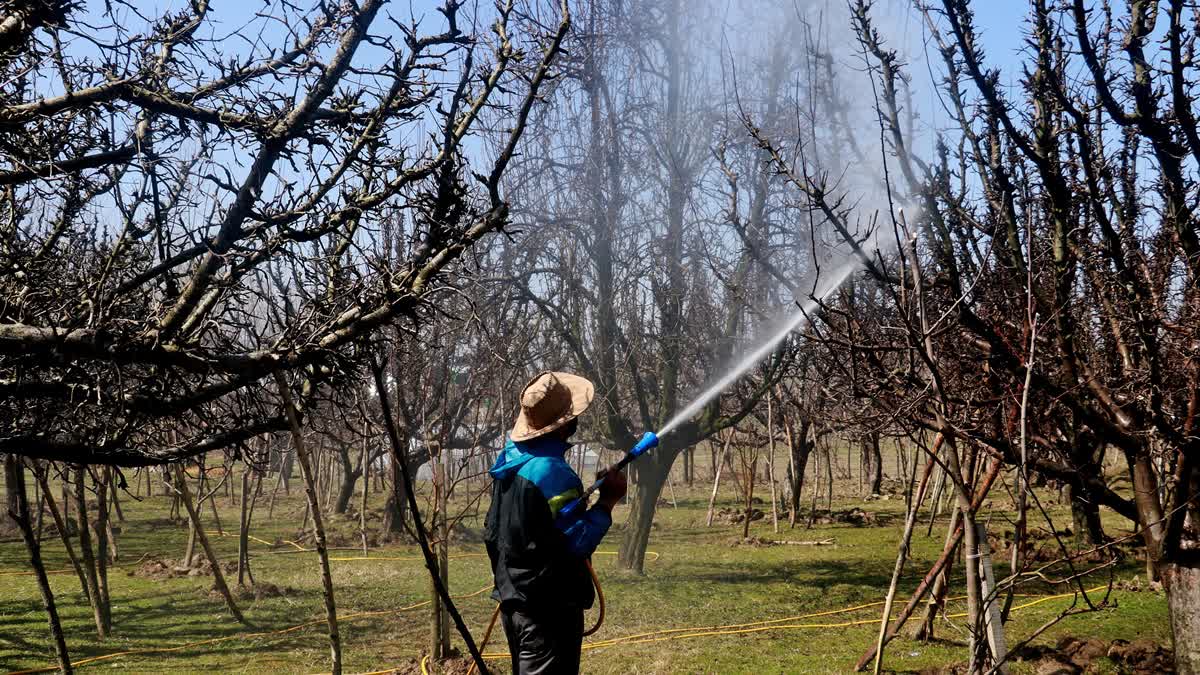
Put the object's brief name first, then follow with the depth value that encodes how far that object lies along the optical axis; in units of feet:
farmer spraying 13.56
